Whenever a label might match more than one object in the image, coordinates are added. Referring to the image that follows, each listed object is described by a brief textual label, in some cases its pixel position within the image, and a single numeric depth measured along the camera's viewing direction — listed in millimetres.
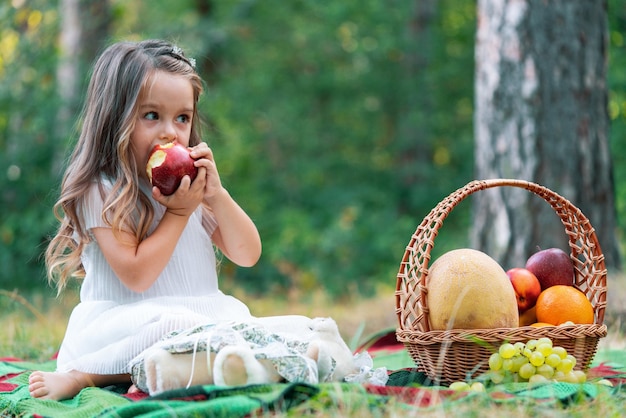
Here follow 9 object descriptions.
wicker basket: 2494
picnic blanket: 2031
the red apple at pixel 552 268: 2904
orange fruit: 2684
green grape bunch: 2426
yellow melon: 2529
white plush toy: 2305
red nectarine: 2830
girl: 2660
